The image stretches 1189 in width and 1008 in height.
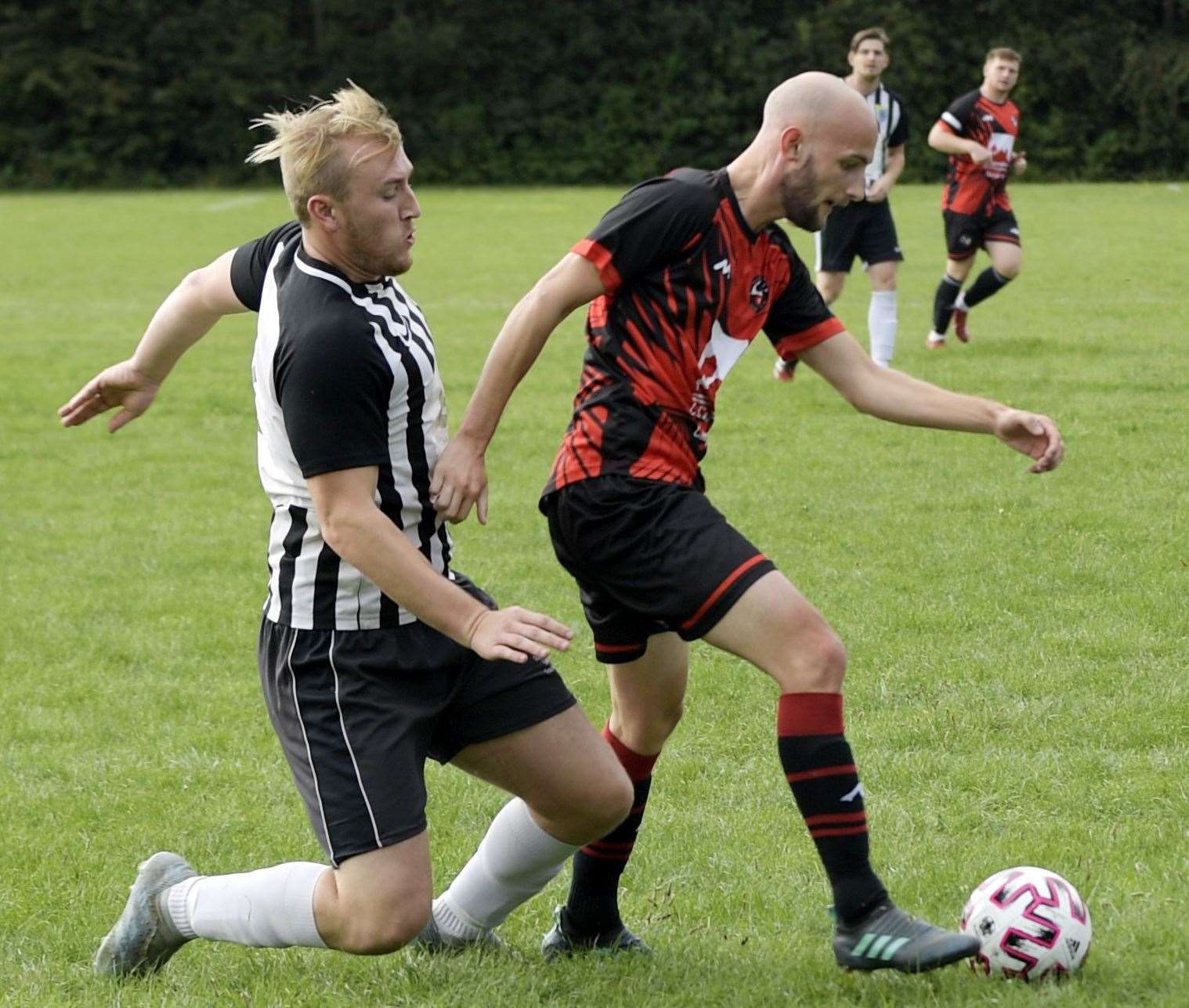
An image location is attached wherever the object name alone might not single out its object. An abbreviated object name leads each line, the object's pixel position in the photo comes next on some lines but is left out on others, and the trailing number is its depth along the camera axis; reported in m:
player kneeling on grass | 6.51
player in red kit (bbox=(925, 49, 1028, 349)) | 26.08
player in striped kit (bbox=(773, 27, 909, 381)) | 23.72
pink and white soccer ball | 7.05
